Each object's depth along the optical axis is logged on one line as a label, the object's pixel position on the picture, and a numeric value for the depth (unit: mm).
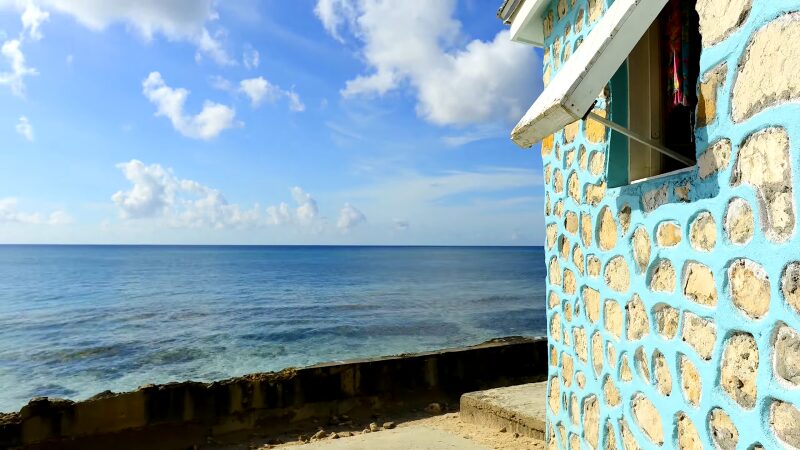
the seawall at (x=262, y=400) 9172
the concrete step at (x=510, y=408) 7422
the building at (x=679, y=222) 2203
